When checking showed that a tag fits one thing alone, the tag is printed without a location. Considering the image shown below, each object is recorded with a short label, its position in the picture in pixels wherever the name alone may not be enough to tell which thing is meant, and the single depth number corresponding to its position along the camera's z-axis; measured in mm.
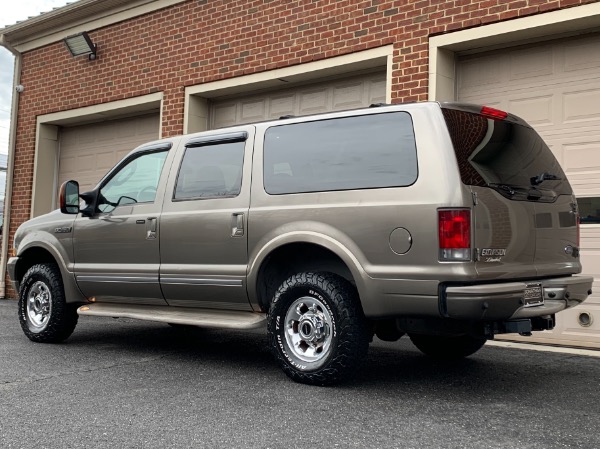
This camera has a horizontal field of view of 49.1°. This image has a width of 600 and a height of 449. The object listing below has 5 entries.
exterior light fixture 11195
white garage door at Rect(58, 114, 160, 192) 11133
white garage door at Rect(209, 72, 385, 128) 8508
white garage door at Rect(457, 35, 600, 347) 6656
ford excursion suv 4105
